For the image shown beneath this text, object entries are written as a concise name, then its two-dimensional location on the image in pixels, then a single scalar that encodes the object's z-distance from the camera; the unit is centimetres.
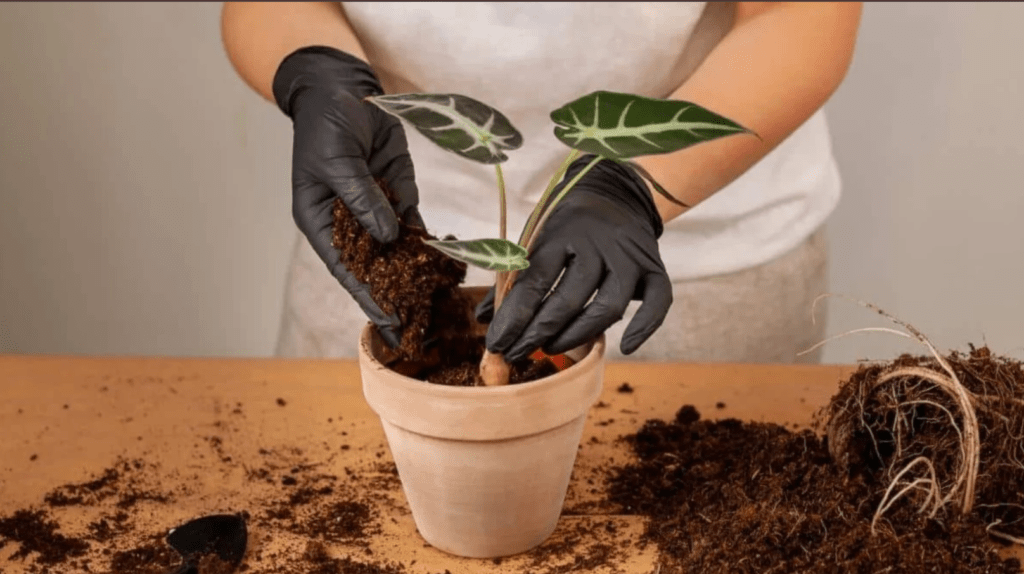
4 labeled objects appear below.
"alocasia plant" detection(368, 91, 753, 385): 81
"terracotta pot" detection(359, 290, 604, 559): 88
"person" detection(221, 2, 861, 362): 131
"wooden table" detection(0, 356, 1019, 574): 110
